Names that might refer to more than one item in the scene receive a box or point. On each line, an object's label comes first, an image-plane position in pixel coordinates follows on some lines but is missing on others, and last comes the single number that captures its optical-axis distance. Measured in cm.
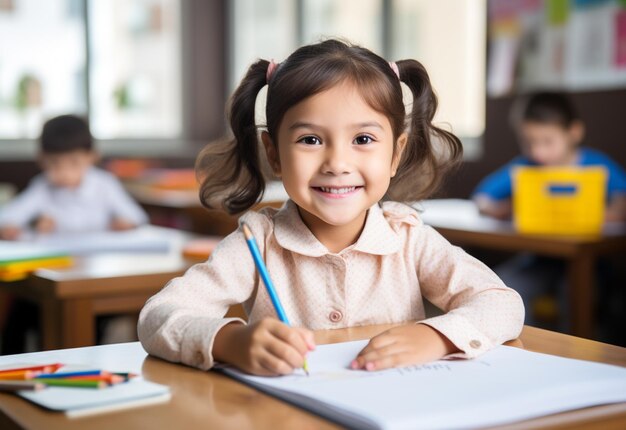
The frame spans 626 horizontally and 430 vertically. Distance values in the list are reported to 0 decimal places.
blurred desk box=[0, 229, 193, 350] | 197
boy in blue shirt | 313
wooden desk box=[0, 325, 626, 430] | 74
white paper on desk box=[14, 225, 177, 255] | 244
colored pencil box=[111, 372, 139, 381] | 86
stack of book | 211
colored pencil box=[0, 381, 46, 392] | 83
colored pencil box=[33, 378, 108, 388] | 83
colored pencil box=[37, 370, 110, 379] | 85
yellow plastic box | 270
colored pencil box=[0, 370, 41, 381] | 87
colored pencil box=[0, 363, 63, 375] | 89
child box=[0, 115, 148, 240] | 327
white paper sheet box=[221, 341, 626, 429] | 73
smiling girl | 99
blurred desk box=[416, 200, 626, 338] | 253
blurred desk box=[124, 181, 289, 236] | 397
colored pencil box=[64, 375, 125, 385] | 84
